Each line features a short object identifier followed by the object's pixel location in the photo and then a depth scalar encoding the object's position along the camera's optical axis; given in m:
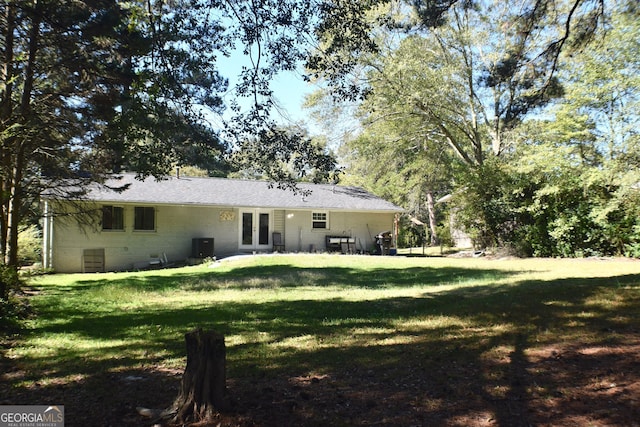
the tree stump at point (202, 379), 3.38
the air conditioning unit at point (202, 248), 19.86
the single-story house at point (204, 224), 18.56
